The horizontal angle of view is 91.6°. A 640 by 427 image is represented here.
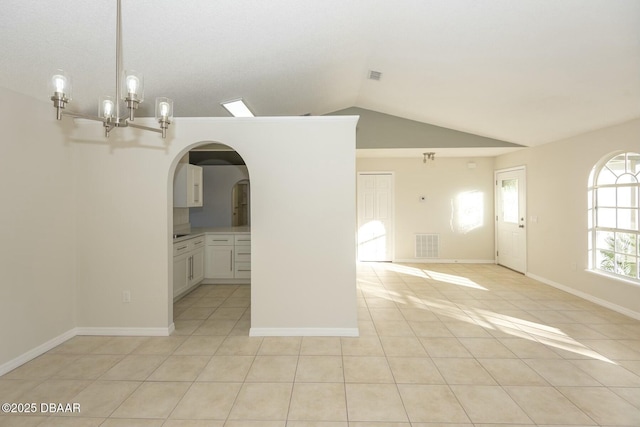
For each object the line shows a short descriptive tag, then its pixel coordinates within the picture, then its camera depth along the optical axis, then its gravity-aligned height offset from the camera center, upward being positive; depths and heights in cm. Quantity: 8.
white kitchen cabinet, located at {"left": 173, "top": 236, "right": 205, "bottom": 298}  442 -81
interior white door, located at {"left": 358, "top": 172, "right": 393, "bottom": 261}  729 -13
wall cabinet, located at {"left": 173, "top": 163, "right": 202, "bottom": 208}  500 +42
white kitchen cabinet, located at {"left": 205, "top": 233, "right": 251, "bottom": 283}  536 -77
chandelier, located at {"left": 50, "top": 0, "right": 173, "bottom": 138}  169 +69
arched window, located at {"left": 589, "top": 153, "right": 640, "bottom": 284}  396 -10
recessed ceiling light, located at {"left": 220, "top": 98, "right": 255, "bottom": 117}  348 +124
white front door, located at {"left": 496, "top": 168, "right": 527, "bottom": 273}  601 -20
